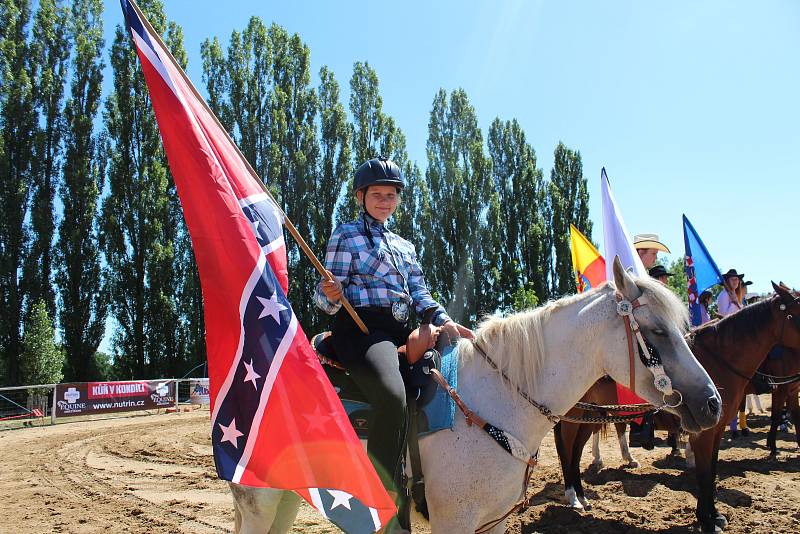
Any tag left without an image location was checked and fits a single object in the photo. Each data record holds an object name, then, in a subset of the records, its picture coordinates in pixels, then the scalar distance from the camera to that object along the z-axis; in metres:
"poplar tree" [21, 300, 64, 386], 21.27
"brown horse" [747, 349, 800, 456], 8.62
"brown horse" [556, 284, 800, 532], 6.18
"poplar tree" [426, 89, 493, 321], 33.00
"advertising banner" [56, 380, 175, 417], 17.45
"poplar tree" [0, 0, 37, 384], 23.59
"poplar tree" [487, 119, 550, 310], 34.16
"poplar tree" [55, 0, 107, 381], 25.11
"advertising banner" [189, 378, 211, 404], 22.48
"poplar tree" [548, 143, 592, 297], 34.94
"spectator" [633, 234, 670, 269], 7.98
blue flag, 9.59
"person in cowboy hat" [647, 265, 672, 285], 8.00
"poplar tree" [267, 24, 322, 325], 29.34
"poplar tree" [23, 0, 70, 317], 24.64
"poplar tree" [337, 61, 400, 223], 31.73
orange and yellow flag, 8.52
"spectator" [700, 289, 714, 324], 10.12
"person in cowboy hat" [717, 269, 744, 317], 10.24
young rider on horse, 2.94
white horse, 2.93
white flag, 6.24
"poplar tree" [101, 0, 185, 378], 26.14
